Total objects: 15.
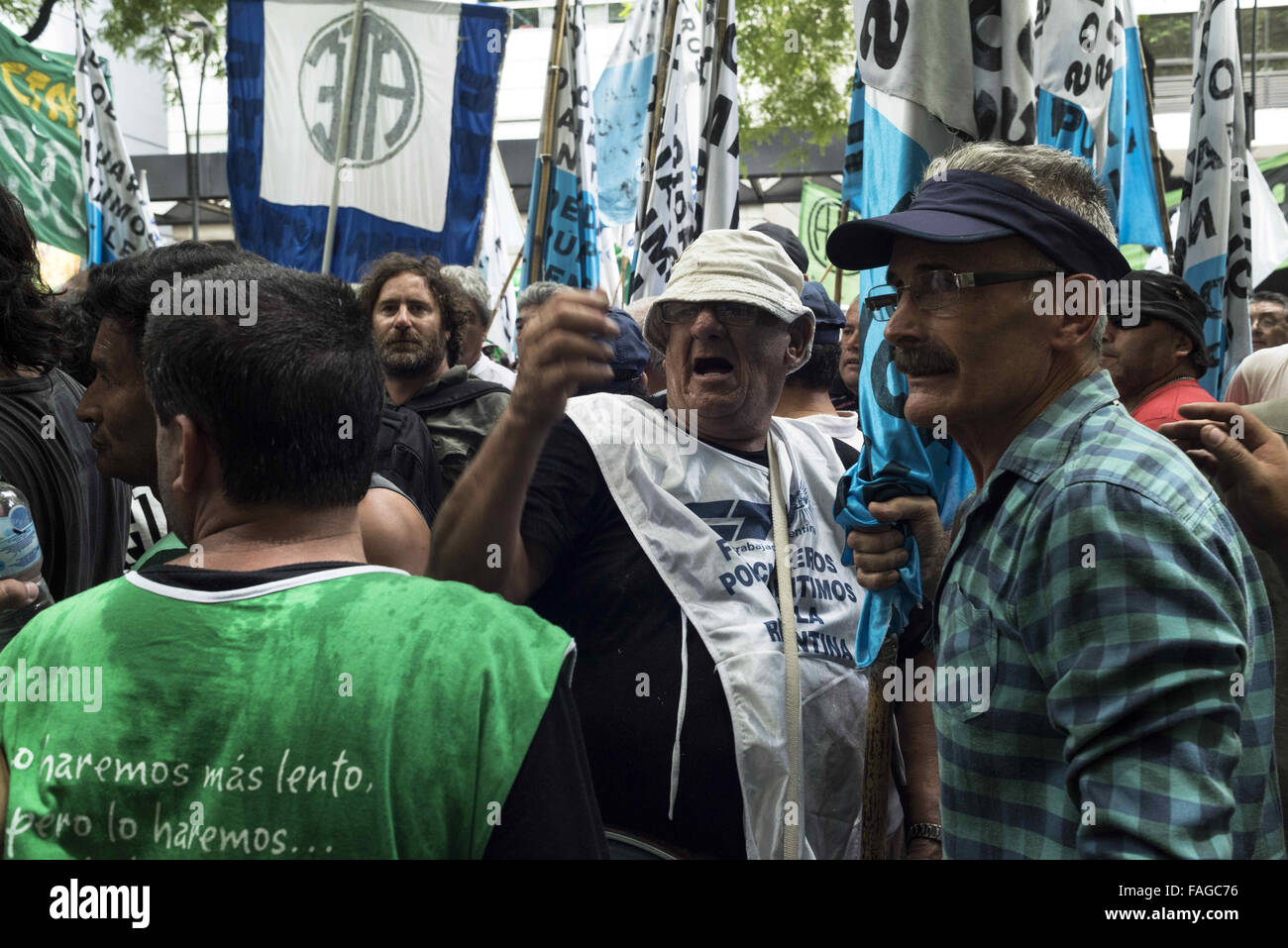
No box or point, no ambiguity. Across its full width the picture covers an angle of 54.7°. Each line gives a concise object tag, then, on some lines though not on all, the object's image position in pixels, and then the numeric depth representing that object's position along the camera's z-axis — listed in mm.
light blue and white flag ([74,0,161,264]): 7980
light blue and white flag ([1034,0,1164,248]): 3244
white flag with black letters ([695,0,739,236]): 5656
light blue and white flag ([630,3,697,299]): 6266
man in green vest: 1502
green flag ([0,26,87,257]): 8336
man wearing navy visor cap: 1489
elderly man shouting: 2500
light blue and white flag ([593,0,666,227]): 9281
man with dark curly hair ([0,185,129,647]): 2715
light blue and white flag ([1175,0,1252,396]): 5238
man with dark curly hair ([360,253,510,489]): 4484
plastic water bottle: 2191
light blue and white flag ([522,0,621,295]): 6809
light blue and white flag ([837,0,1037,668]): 2697
